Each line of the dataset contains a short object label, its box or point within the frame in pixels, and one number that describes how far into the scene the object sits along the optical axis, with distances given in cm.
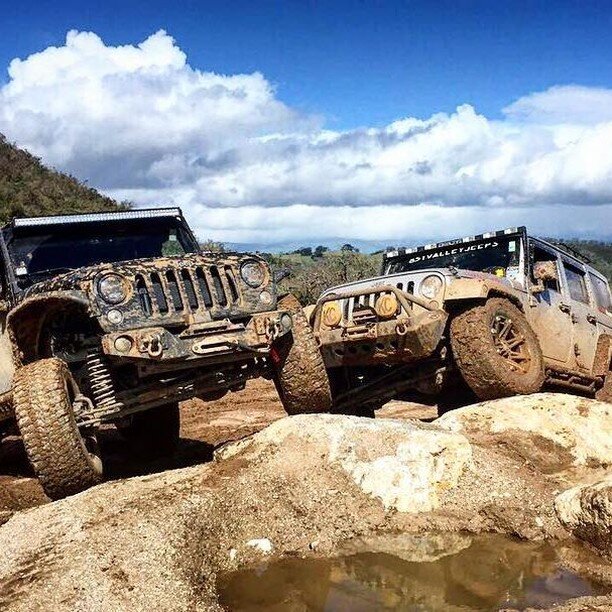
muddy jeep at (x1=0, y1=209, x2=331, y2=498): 496
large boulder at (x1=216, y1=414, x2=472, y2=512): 457
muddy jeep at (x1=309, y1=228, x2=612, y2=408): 629
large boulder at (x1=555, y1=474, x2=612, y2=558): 403
